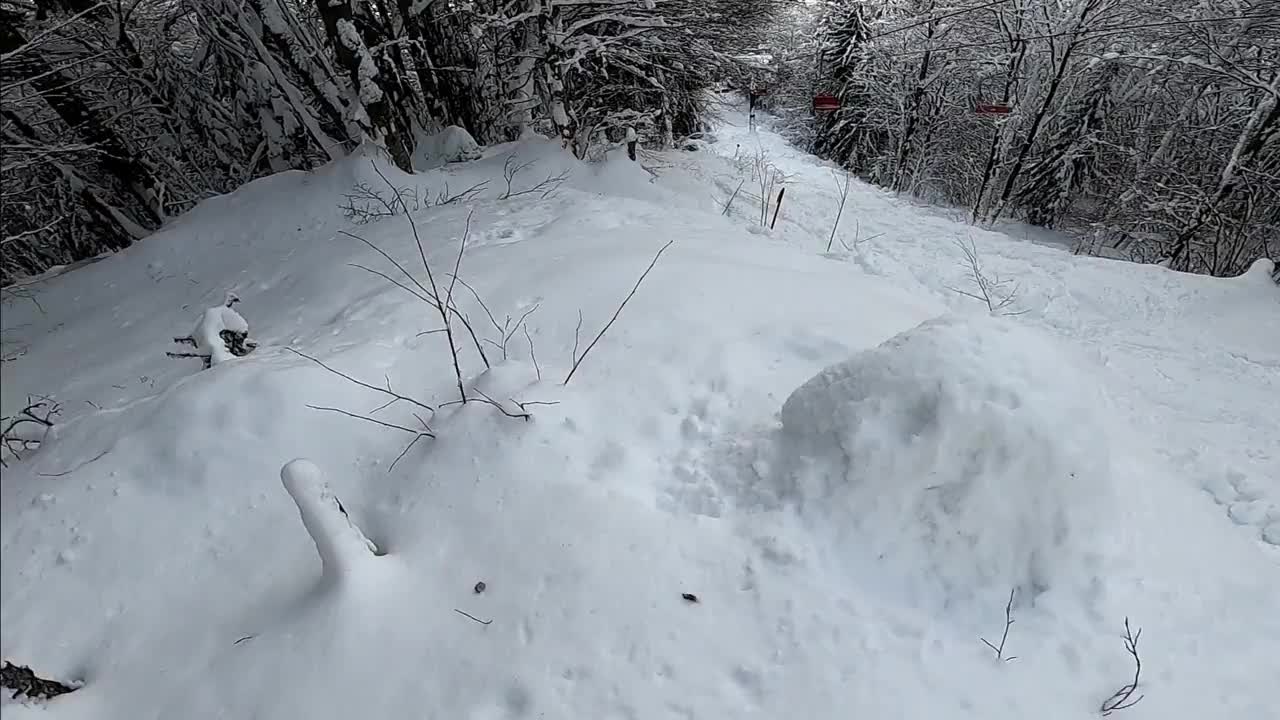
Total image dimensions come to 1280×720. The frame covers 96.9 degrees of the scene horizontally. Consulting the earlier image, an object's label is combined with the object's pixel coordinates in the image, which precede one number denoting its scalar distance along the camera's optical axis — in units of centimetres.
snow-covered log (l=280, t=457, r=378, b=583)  203
